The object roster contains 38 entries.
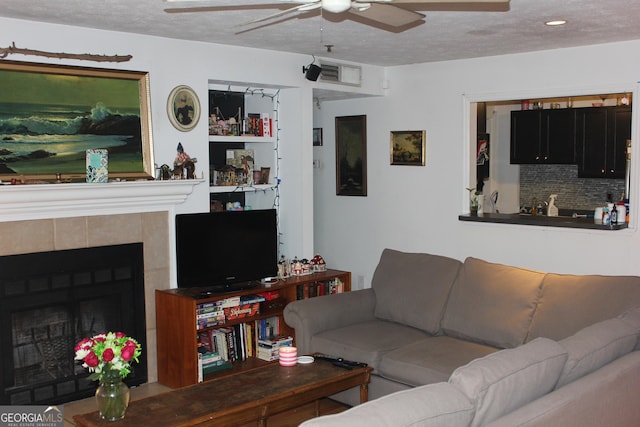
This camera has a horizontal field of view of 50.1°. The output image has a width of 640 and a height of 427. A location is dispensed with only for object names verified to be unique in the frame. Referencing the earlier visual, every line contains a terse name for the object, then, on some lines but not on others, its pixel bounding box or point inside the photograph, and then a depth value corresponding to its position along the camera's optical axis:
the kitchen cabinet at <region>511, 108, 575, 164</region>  7.63
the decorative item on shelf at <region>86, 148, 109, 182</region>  4.63
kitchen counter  5.48
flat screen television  5.04
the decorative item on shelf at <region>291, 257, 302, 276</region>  5.82
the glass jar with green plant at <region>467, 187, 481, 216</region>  6.38
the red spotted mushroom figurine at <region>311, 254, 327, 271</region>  5.97
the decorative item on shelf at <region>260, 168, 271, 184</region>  6.09
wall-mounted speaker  5.80
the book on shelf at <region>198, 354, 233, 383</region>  5.00
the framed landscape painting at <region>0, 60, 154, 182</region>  4.35
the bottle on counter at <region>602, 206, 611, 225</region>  5.54
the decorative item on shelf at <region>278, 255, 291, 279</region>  5.72
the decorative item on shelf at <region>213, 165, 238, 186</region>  5.74
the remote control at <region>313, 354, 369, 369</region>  3.96
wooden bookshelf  4.89
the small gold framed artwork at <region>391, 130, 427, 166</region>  6.61
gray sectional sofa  2.38
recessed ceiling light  4.43
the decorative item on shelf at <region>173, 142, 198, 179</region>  5.12
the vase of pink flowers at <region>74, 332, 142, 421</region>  3.12
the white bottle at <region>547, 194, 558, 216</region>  7.00
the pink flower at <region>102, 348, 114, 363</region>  3.10
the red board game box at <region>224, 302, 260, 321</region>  5.21
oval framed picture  5.12
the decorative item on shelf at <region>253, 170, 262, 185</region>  6.06
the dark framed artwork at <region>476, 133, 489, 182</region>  7.85
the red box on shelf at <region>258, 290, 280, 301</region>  5.47
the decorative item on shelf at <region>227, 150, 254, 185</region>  5.93
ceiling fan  2.71
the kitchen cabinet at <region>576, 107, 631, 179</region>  7.20
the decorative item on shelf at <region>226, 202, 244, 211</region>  6.00
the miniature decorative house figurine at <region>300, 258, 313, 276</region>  5.87
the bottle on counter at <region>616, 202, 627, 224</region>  5.48
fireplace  4.36
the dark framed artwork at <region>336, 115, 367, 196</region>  7.14
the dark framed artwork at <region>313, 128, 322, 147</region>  7.63
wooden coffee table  3.20
